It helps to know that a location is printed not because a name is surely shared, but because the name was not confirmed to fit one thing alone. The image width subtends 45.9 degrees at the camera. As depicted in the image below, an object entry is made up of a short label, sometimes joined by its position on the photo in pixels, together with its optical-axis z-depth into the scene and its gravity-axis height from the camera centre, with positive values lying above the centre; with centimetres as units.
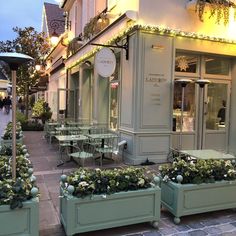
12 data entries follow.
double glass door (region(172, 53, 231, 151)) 791 +14
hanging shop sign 709 +115
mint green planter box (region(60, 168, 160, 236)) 326 -113
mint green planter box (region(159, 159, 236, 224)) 379 -109
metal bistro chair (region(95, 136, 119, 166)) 712 -109
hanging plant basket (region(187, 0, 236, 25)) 735 +273
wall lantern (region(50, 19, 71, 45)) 1290 +447
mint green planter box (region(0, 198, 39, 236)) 290 -122
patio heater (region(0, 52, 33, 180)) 331 +48
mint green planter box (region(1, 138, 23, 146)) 728 -97
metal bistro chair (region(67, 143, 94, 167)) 657 -129
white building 702 +88
